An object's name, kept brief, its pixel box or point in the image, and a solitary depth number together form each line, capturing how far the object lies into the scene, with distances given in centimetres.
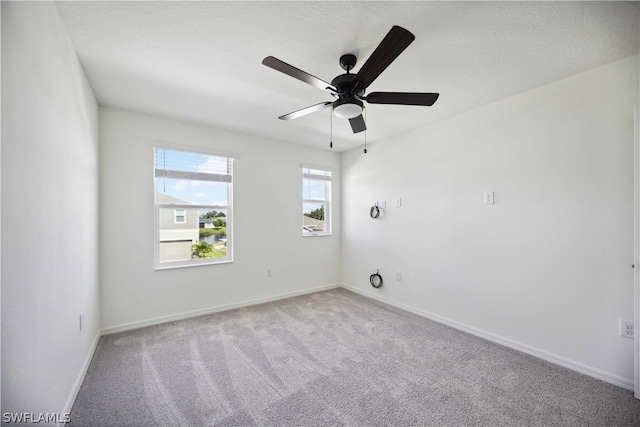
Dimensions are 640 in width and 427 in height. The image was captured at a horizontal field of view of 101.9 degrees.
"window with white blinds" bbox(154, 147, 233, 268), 319
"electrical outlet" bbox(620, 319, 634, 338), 194
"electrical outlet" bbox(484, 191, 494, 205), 273
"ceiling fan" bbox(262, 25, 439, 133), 153
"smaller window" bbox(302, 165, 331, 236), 440
